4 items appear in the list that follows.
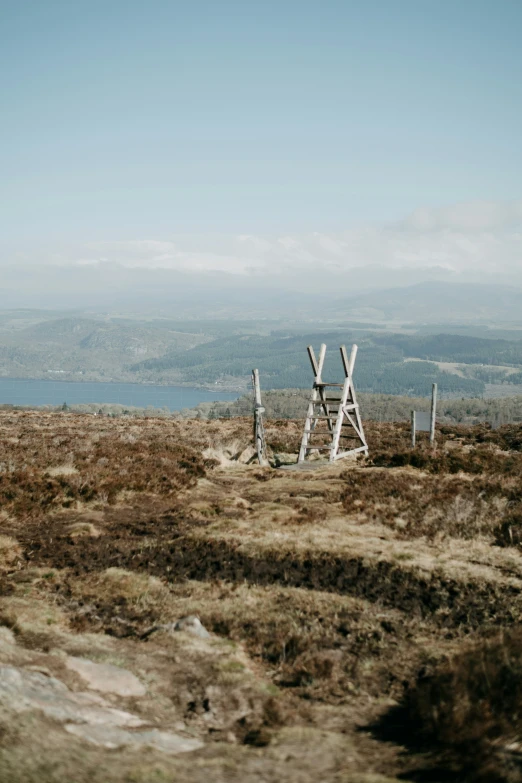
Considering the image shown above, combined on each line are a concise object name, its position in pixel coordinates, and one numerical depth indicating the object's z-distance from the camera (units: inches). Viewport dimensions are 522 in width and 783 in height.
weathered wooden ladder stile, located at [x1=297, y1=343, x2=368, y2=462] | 929.5
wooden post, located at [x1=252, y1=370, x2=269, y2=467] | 953.9
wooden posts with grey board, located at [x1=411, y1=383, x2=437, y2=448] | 996.6
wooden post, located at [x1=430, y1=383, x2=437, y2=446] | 1087.0
